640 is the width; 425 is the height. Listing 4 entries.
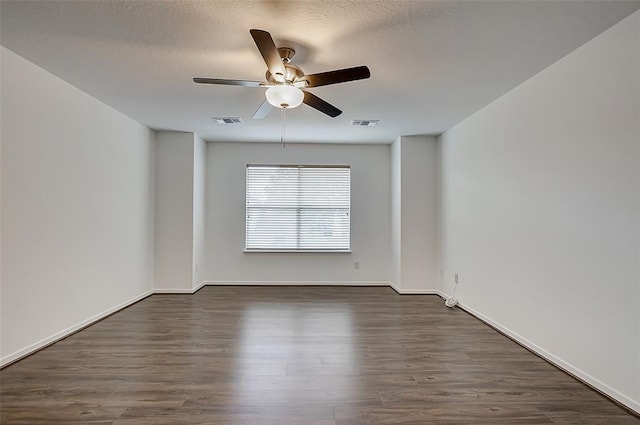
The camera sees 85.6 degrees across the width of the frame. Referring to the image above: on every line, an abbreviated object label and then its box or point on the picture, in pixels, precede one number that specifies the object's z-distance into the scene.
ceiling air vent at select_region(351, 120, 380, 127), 4.38
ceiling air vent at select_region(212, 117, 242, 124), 4.34
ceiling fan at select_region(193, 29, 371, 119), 2.31
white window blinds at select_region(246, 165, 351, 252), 5.78
